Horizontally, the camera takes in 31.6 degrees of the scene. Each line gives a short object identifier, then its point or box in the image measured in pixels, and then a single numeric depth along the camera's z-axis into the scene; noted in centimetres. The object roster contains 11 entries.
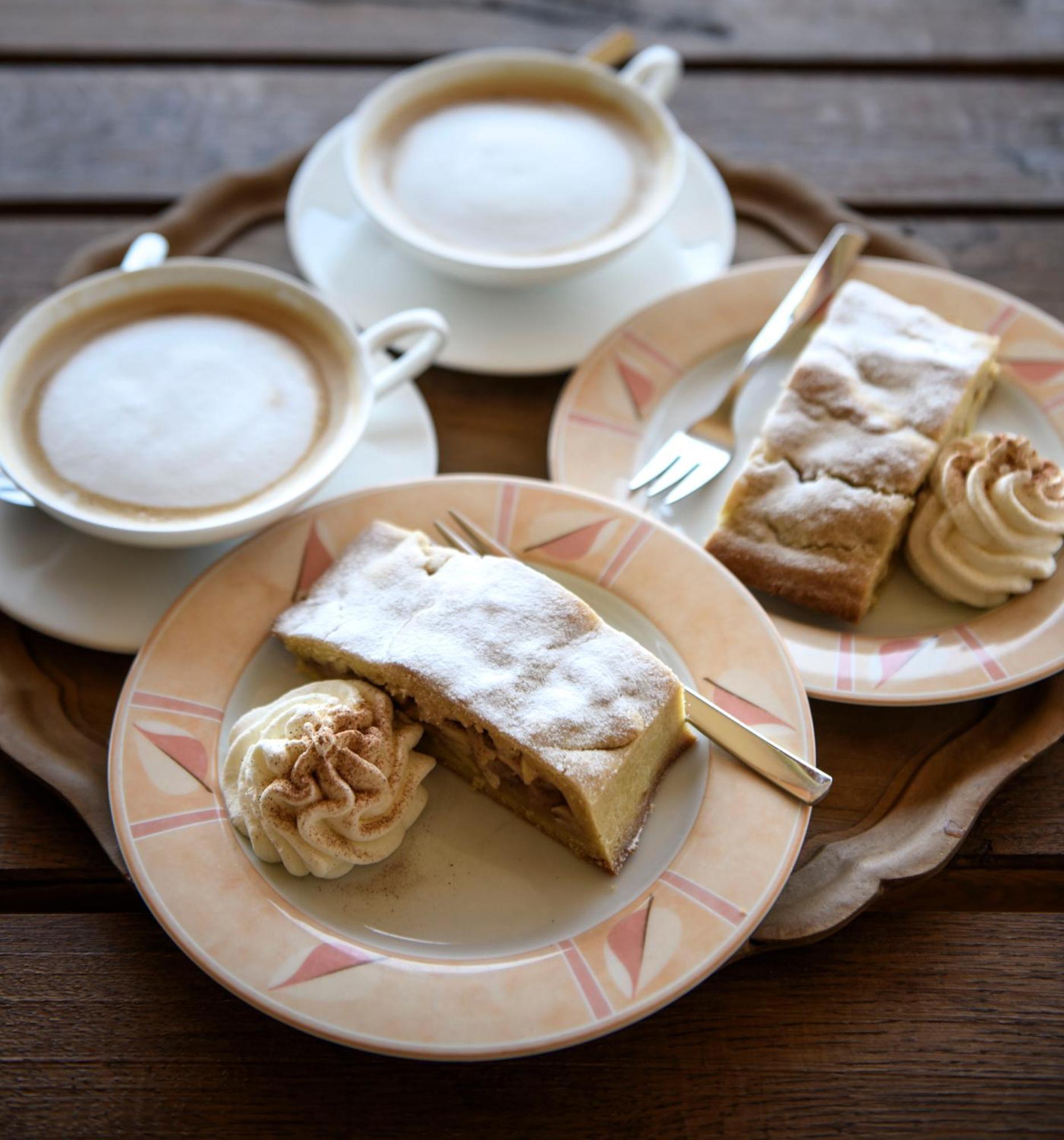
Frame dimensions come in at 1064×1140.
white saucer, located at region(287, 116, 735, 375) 64
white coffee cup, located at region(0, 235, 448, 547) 54
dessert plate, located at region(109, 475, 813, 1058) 48
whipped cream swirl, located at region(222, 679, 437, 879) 50
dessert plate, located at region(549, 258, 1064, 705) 54
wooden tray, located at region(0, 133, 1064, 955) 51
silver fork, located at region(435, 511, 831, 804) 51
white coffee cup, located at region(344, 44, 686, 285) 62
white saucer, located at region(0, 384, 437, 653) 55
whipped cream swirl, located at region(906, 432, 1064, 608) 56
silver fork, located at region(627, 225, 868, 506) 60
